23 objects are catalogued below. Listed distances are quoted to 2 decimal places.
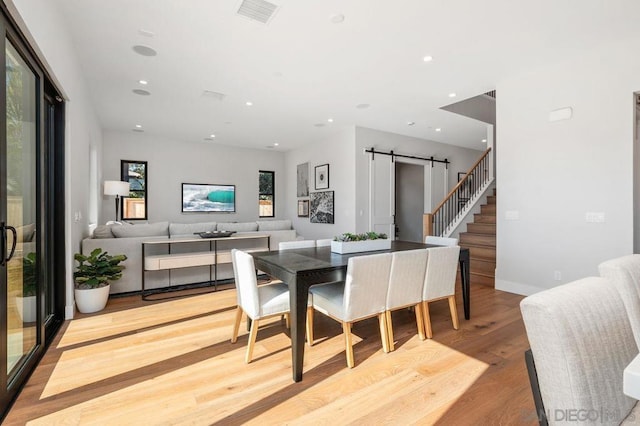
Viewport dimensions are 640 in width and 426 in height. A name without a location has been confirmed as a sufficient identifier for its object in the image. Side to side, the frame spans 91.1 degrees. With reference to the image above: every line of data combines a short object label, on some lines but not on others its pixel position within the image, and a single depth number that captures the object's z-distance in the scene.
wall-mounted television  7.77
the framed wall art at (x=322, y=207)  7.00
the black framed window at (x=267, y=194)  8.84
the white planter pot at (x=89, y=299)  3.44
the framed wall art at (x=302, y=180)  7.98
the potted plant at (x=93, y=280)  3.46
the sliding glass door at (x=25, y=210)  1.81
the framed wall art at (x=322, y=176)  7.17
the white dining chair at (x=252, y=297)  2.28
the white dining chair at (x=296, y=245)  3.09
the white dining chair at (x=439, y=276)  2.67
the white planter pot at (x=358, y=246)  2.86
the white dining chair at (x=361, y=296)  2.21
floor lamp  5.82
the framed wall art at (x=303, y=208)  7.96
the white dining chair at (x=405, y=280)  2.41
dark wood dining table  2.07
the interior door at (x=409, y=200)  8.20
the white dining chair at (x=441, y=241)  3.41
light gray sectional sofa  4.10
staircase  4.86
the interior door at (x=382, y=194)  6.59
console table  4.09
